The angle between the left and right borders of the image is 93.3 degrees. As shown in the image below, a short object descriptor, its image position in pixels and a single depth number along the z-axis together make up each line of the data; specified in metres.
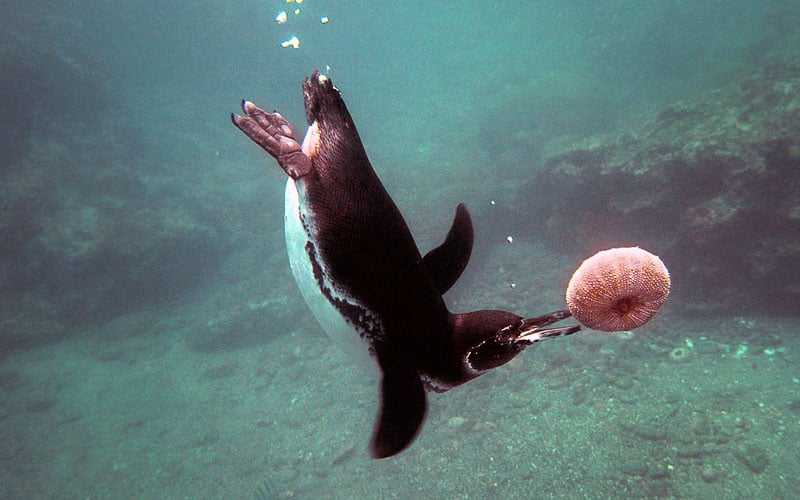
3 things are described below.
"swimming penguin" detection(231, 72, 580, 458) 1.00
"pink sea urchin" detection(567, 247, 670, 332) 1.25
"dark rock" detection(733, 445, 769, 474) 5.71
